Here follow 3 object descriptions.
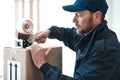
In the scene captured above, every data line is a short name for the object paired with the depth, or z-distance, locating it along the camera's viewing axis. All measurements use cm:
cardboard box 136
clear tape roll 148
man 119
